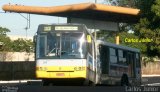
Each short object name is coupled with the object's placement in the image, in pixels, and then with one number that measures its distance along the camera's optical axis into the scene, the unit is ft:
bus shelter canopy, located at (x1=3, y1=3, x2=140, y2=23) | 144.05
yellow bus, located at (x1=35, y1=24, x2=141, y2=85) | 78.89
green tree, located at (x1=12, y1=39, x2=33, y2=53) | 299.29
